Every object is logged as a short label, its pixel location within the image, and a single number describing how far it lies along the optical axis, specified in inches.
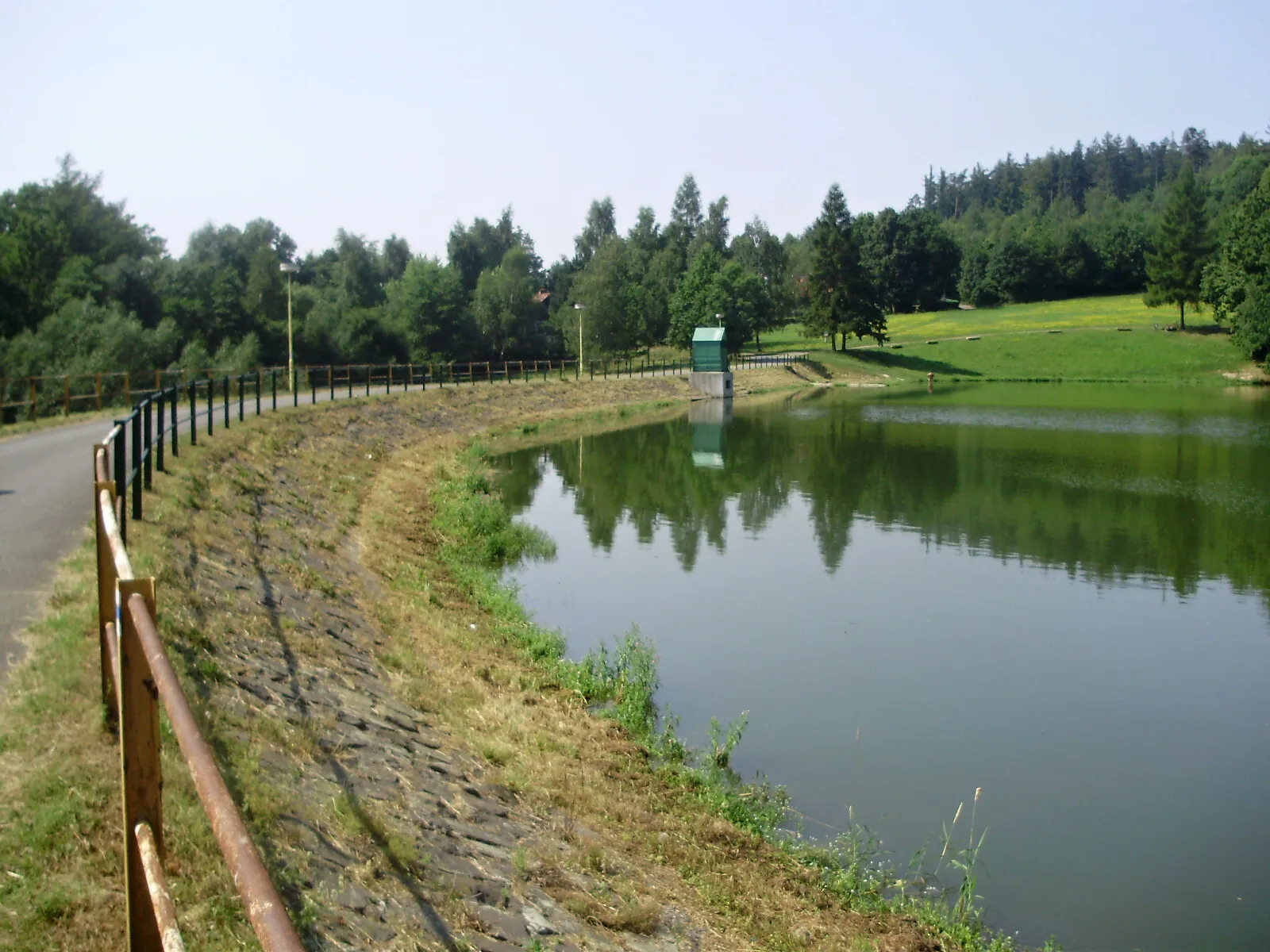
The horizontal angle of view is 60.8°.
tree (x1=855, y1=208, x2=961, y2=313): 4579.2
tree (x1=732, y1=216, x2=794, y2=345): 4436.5
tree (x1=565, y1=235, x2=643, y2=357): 3447.3
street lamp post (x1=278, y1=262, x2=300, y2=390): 1346.0
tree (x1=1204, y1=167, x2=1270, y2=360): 2716.5
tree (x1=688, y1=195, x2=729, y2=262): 4726.9
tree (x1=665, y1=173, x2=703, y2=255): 4990.2
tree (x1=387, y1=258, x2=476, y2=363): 3176.7
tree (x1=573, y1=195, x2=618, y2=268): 4694.9
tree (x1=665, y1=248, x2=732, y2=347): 3388.3
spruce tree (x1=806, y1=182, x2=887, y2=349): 3376.0
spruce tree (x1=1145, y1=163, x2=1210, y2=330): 3373.5
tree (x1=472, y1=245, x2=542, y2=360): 3499.0
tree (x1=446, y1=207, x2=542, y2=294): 4284.0
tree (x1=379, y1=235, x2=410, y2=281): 4244.6
